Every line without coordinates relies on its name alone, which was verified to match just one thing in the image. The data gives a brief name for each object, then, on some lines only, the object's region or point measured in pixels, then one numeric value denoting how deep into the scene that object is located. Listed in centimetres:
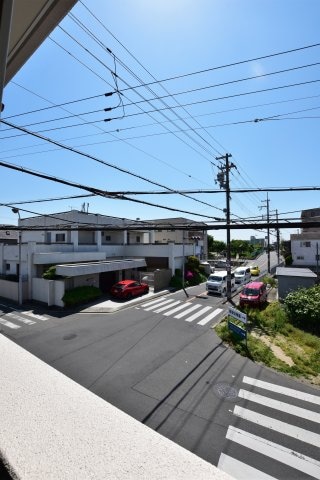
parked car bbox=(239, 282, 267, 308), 1777
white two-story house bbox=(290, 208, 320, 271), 3866
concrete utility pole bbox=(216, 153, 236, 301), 2046
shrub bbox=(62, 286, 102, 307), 1899
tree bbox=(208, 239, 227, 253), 6955
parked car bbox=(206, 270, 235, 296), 2359
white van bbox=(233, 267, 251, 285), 2919
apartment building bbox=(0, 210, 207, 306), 2016
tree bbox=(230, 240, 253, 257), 7319
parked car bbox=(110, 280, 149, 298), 2123
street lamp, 1972
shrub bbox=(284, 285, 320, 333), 1324
